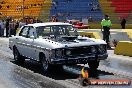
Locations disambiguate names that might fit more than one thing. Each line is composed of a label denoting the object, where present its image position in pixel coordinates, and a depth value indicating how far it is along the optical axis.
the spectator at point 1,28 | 32.75
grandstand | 47.09
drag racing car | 10.89
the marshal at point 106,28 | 20.69
